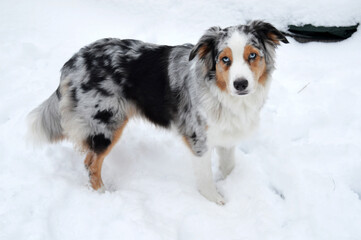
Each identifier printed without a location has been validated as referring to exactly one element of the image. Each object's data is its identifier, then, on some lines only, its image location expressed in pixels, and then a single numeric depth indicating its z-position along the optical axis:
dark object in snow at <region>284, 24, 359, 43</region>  4.75
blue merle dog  2.80
